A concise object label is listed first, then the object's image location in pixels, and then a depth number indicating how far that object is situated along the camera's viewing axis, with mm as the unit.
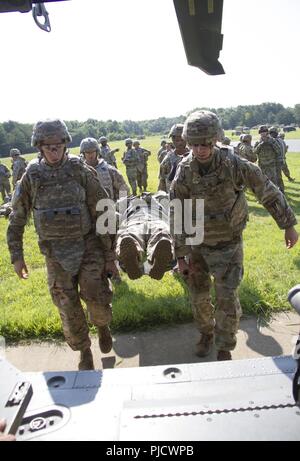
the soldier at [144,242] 4148
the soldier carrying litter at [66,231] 3324
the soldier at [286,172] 14673
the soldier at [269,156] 10897
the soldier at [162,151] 15232
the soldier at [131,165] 14734
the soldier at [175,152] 5551
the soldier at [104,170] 6048
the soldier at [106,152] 14141
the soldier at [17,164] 14180
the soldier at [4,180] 15383
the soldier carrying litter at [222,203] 3217
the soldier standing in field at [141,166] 14992
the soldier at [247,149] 11535
